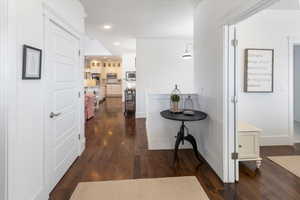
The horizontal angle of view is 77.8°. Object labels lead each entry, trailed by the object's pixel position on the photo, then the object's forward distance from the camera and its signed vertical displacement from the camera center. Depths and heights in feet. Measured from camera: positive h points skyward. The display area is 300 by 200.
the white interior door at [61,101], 7.41 -0.15
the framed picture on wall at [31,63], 5.46 +1.09
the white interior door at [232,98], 8.00 +0.02
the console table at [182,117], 9.41 -0.97
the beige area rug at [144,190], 7.02 -3.70
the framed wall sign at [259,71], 12.12 +1.81
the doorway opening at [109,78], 30.60 +4.10
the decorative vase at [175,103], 10.58 -0.28
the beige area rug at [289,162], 9.05 -3.37
